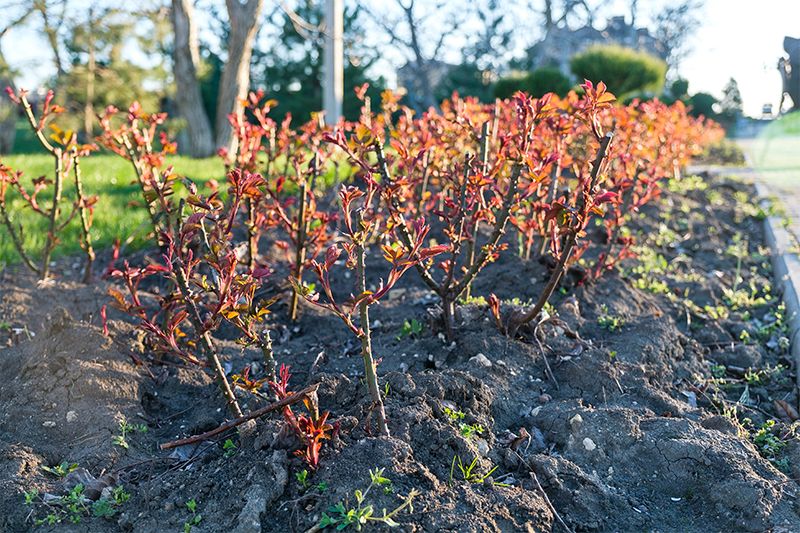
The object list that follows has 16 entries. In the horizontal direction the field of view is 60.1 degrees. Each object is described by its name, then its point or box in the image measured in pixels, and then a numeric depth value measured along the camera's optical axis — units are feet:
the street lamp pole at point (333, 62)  38.65
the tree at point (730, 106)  114.87
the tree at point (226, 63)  35.68
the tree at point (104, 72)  58.17
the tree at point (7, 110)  46.62
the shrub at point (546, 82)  50.61
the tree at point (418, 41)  96.32
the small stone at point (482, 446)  7.81
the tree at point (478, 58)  111.55
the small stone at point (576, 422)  8.61
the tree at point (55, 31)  51.40
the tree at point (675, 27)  127.75
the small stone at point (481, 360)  9.80
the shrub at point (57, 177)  11.01
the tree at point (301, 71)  91.91
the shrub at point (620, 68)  52.60
